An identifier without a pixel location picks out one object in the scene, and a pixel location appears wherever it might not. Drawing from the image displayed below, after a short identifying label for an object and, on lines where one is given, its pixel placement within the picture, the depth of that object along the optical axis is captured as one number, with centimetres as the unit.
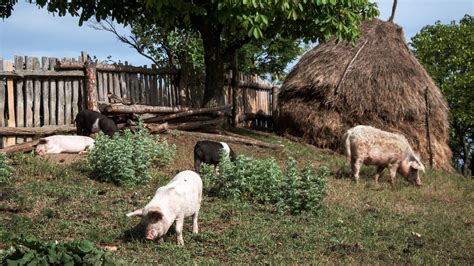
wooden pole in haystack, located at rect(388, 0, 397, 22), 2189
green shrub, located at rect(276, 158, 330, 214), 855
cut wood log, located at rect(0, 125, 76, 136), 1382
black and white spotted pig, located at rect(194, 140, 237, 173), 1084
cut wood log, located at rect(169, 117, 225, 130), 1552
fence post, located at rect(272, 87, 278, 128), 2416
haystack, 1838
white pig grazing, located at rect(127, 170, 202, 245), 620
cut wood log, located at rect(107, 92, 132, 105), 1532
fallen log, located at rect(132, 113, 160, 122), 1477
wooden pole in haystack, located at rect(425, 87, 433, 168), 1813
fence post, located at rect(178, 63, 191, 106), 1803
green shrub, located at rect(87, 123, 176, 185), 956
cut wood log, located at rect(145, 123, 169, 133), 1437
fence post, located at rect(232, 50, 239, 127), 2038
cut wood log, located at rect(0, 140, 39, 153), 1203
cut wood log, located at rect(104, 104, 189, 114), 1450
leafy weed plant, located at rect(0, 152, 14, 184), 903
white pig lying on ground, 1217
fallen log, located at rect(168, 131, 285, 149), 1528
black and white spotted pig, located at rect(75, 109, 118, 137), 1327
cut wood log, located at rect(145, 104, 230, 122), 1523
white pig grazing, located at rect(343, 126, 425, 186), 1262
